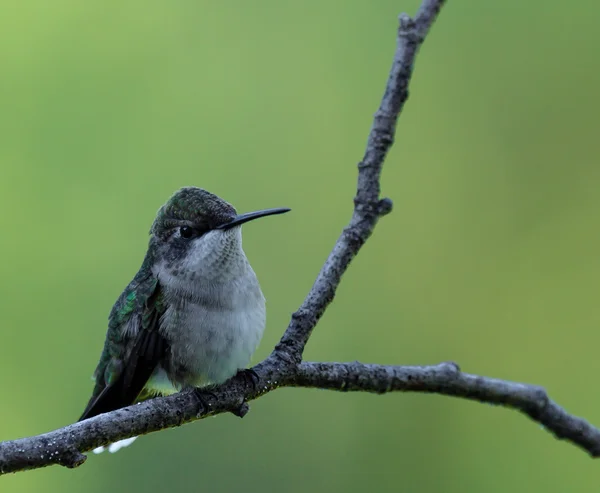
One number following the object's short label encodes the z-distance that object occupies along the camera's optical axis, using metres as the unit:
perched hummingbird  6.59
